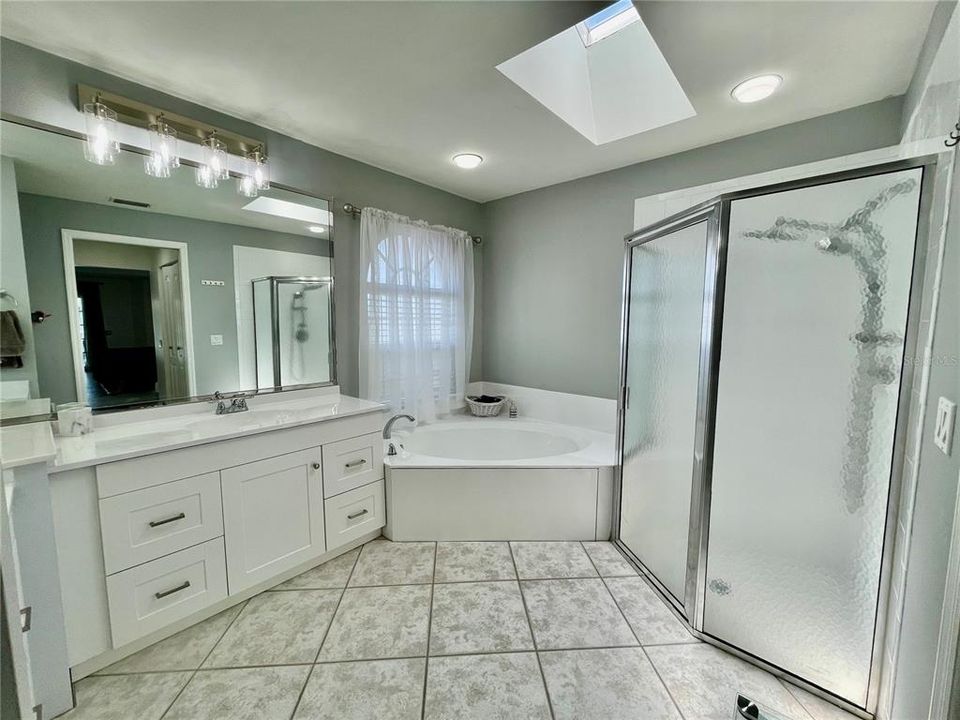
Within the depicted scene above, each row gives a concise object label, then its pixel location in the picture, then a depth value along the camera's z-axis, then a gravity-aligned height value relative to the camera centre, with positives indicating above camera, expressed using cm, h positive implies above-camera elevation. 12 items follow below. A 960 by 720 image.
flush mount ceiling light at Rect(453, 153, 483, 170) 246 +112
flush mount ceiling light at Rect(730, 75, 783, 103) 166 +110
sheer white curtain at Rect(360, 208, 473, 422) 263 +11
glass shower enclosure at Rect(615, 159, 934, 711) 120 -30
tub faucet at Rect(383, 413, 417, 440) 267 -69
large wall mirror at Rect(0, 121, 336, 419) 147 +21
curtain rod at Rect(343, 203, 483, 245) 249 +79
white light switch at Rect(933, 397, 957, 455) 84 -22
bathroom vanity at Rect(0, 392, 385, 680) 130 -76
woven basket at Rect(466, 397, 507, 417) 321 -69
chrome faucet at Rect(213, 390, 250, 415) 198 -41
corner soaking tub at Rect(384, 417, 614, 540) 223 -101
